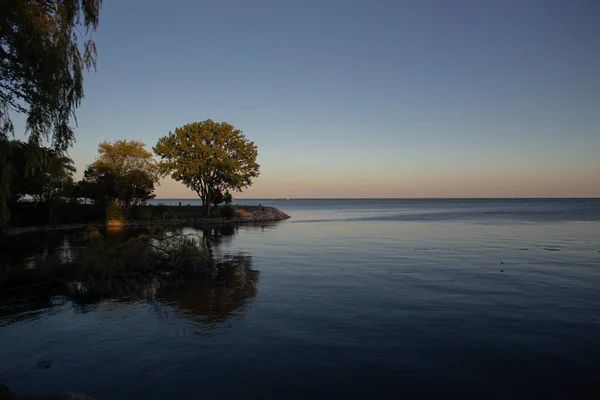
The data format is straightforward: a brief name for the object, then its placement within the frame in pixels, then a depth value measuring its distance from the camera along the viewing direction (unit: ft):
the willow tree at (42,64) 34.06
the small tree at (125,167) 211.41
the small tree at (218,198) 267.45
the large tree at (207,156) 222.28
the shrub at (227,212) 247.09
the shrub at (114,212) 198.08
